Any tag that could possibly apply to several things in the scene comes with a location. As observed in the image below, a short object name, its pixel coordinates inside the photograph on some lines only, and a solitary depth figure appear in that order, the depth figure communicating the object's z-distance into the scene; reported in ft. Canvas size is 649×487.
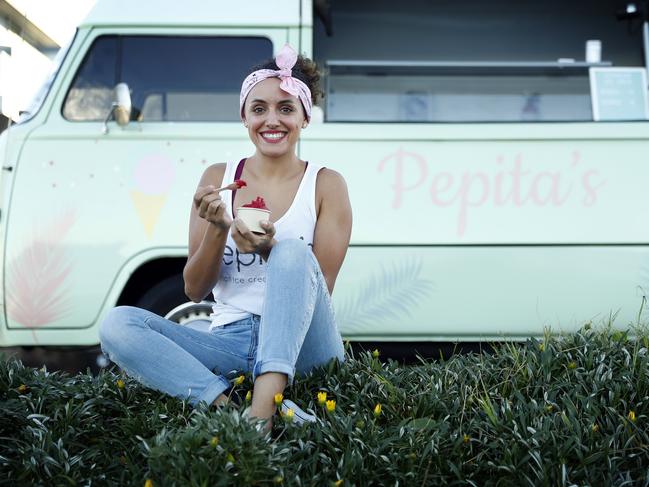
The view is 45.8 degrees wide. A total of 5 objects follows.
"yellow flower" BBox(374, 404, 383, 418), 8.14
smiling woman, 7.89
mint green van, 13.67
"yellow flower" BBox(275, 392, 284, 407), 7.69
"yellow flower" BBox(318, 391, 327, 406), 8.21
